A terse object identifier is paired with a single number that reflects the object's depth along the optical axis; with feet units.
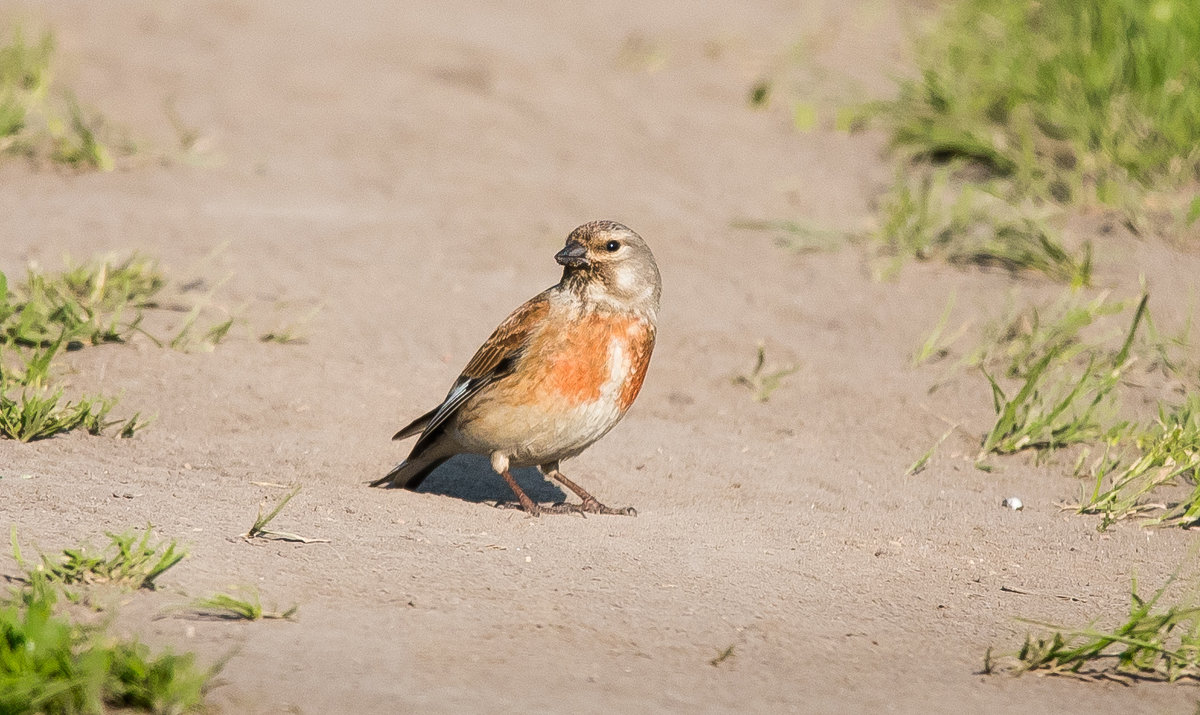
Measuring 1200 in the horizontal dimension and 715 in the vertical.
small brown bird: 30.12
